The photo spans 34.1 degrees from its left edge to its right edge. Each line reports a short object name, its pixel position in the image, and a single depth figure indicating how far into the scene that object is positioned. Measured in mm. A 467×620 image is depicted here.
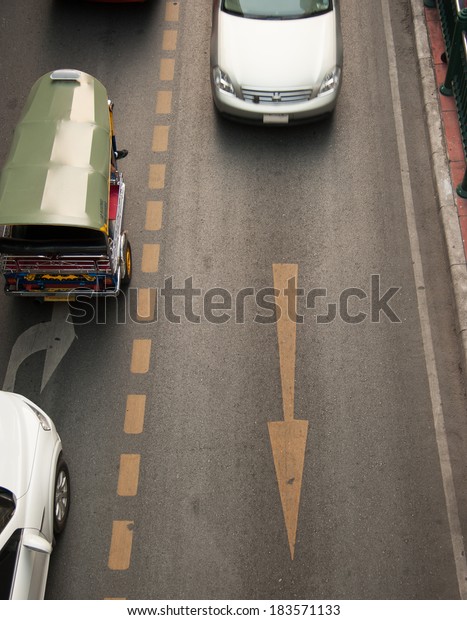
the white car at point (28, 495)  7141
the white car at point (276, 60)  11062
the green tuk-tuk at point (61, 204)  8750
